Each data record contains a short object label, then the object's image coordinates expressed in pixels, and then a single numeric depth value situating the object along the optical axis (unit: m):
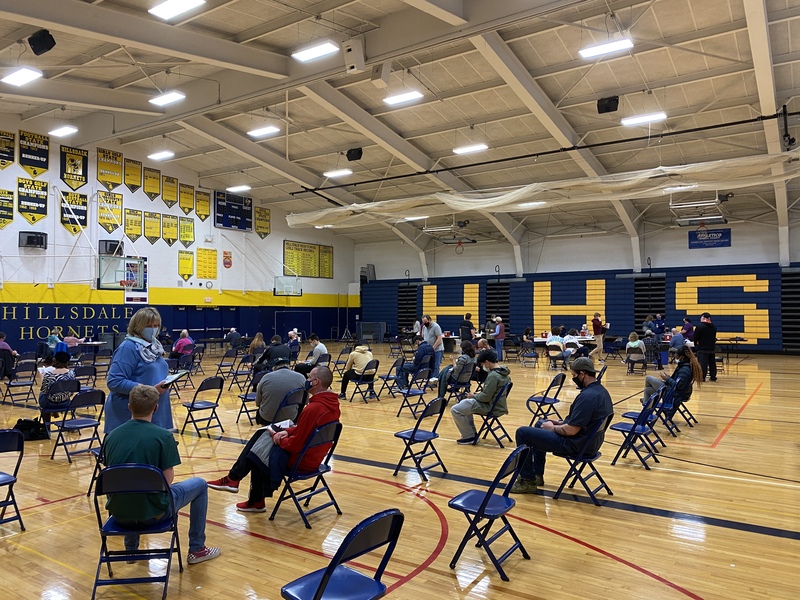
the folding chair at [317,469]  4.32
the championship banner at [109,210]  18.33
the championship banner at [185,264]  20.88
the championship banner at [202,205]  21.67
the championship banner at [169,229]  20.33
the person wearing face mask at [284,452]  4.38
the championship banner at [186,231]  20.97
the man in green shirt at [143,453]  3.22
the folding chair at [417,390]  8.90
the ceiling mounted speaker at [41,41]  10.55
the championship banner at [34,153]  16.52
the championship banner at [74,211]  17.42
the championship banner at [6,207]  15.98
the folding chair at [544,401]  7.91
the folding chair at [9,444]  3.99
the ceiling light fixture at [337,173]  18.09
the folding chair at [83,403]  6.13
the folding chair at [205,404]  7.46
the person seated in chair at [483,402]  6.75
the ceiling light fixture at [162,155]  18.51
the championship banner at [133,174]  19.25
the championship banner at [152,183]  19.84
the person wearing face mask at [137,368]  4.17
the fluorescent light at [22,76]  11.27
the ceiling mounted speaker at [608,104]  12.99
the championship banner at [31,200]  16.42
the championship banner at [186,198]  21.08
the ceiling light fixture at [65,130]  16.17
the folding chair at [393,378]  10.48
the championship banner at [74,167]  17.52
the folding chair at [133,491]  3.14
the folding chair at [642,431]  6.04
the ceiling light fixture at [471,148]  15.66
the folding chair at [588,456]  4.84
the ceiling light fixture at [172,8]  8.58
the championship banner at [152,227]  19.75
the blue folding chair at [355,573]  2.28
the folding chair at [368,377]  10.37
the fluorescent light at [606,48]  9.86
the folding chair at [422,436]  5.57
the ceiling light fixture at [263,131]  15.90
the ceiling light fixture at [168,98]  13.19
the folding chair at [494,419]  6.75
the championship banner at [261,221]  24.14
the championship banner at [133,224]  19.16
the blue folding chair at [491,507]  3.58
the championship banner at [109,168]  18.42
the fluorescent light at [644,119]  12.89
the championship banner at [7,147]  16.09
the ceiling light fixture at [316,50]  10.64
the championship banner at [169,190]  20.45
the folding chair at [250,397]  8.14
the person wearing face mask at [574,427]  4.83
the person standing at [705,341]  12.48
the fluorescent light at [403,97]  12.92
